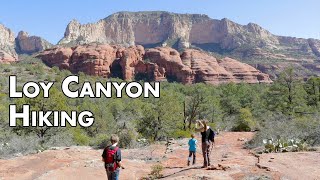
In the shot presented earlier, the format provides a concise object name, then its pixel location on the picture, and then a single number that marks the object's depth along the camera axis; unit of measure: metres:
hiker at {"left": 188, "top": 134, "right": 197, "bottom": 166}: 9.39
